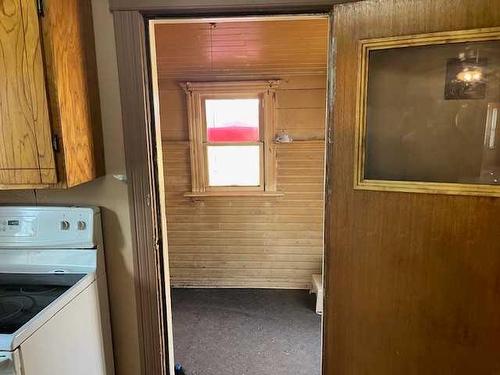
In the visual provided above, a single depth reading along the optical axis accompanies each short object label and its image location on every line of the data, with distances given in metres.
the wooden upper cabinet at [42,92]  1.12
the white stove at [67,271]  1.31
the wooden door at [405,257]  1.16
